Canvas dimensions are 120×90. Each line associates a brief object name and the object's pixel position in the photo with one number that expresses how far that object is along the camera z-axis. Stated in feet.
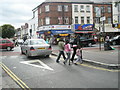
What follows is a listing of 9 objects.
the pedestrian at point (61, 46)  29.81
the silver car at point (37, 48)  36.19
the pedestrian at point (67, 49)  28.81
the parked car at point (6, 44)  61.41
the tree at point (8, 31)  240.16
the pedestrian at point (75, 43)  29.12
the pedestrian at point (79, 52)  28.02
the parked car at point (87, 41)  71.00
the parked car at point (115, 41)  73.77
